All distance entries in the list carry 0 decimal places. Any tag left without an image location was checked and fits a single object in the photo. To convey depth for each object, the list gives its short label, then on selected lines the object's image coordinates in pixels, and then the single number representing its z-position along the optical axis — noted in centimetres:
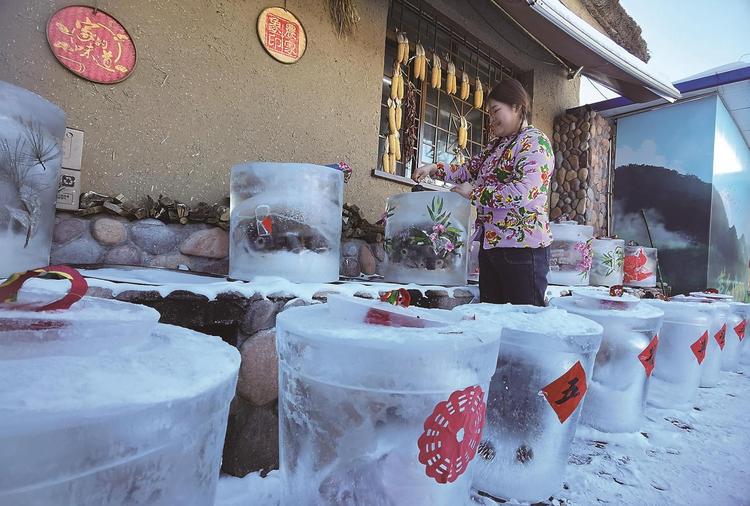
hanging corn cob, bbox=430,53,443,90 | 335
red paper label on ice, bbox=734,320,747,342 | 268
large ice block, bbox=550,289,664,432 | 141
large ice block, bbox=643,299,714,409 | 183
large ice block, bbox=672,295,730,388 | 220
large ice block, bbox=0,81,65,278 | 95
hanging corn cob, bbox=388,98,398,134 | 310
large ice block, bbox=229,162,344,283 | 131
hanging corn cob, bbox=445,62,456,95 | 351
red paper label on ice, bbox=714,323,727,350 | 224
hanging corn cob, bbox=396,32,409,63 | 310
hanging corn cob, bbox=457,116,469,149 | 367
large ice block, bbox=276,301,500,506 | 65
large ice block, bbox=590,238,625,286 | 302
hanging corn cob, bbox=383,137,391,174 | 305
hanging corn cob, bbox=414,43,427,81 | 323
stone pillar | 431
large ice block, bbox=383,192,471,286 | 166
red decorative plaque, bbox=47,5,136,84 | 163
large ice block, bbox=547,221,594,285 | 257
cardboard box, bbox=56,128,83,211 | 157
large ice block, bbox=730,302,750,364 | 270
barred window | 334
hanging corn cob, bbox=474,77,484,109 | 370
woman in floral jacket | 164
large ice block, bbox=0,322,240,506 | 34
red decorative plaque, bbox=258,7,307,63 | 222
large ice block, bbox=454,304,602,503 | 100
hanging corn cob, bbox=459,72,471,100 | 360
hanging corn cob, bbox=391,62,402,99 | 315
